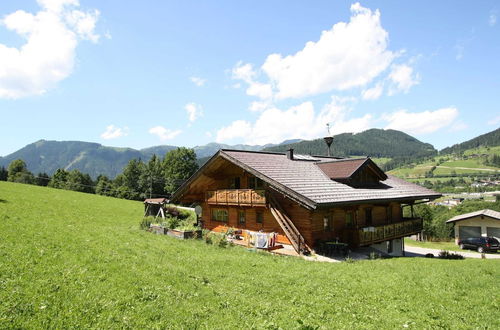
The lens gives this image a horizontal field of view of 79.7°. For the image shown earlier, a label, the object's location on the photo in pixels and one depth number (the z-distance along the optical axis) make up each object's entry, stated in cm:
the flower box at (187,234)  1917
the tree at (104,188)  8110
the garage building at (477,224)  3556
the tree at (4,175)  8544
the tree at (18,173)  8056
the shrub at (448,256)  1994
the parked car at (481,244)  3045
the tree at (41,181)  8640
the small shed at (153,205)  3508
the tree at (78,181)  8269
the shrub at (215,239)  1728
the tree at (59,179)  8156
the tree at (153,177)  7562
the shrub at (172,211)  3572
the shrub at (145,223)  2316
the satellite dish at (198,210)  2554
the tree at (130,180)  7844
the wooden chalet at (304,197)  1764
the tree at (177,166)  7050
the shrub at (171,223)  2133
